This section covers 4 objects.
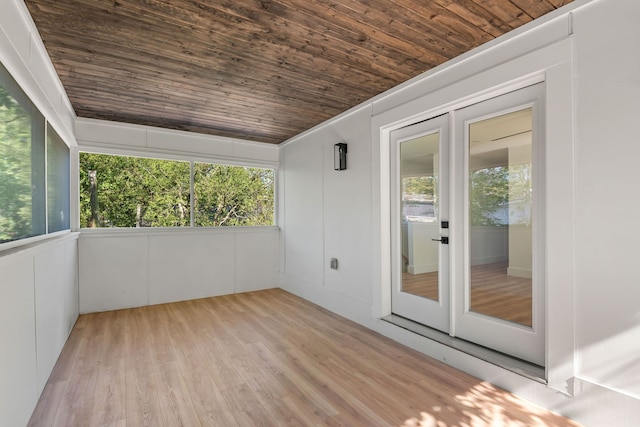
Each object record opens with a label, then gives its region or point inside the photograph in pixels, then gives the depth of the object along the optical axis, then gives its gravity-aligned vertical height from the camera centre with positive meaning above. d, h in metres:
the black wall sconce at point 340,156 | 4.05 +0.74
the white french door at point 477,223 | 2.35 -0.10
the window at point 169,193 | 4.36 +0.30
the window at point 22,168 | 1.74 +0.31
